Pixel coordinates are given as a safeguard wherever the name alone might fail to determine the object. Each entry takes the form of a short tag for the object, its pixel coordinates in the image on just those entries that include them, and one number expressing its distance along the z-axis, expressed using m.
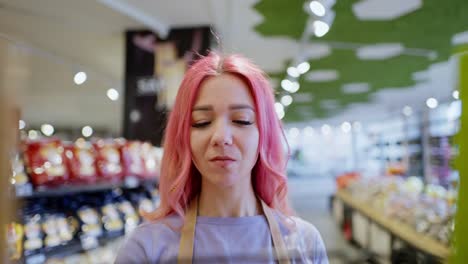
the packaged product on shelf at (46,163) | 1.59
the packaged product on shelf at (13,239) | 0.40
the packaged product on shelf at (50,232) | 1.75
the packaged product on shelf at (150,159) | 2.51
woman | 0.62
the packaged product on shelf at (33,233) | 1.61
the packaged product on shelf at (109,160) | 2.08
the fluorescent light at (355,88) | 4.81
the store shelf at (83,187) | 1.56
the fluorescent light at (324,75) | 3.59
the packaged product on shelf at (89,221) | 2.03
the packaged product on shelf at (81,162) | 1.85
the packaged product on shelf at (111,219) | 2.19
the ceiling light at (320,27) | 1.81
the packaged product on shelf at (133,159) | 2.30
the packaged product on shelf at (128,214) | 2.32
